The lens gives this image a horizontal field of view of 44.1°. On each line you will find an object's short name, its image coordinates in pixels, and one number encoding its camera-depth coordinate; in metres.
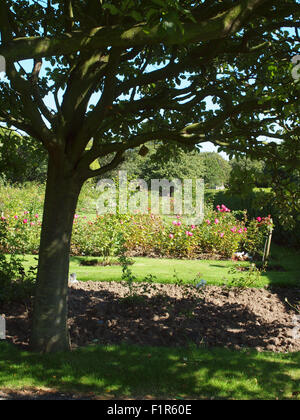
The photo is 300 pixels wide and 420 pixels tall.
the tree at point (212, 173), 45.45
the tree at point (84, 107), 3.84
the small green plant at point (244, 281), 6.82
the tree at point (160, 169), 33.12
